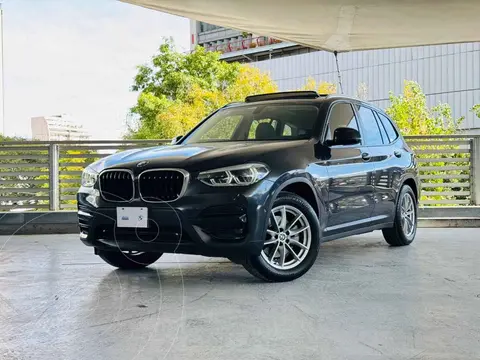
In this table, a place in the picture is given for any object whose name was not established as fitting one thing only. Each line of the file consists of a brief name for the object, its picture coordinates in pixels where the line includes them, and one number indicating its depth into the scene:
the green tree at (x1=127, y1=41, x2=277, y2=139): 34.75
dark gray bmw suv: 5.66
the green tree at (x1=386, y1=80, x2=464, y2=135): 30.95
